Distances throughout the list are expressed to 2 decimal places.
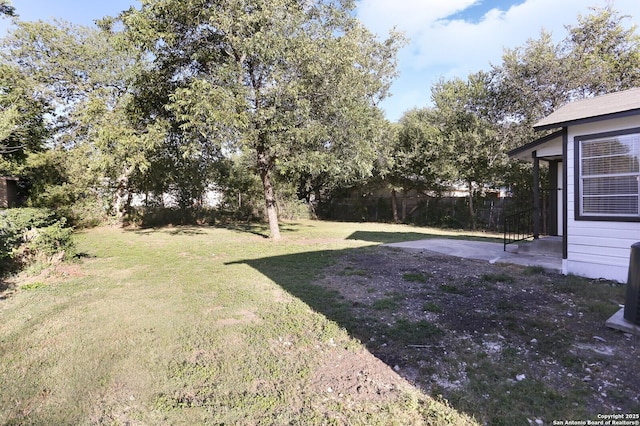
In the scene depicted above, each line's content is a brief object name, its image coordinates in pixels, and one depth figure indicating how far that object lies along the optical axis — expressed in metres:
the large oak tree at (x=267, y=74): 9.34
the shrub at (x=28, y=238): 5.50
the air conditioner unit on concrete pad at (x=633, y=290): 3.50
